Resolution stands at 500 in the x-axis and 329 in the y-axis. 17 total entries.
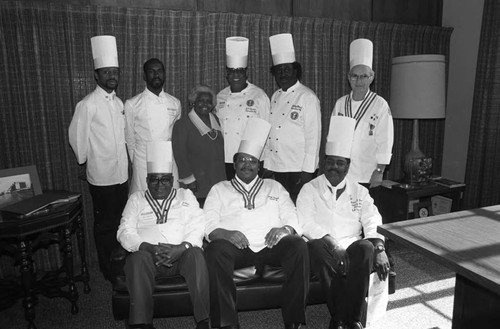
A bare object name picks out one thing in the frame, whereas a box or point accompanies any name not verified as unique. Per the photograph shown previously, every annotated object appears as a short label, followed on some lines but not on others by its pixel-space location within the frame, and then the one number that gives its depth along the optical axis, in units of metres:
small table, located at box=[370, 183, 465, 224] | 3.33
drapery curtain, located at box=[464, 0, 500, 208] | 3.49
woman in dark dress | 2.76
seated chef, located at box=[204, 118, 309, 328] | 2.11
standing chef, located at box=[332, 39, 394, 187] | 2.86
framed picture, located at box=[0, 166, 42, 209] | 2.51
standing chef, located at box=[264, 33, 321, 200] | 2.89
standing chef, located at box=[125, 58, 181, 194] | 2.79
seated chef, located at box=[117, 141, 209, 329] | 2.04
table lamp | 3.22
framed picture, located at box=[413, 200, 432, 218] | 3.66
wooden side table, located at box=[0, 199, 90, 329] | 2.20
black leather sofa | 2.12
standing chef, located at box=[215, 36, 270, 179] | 2.91
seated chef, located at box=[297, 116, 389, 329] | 2.09
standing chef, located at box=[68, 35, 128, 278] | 2.68
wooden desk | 1.46
